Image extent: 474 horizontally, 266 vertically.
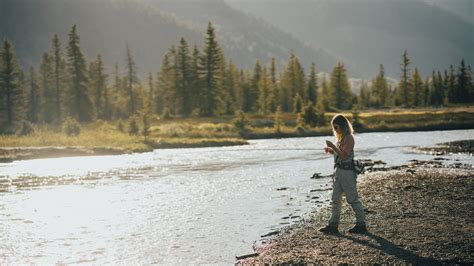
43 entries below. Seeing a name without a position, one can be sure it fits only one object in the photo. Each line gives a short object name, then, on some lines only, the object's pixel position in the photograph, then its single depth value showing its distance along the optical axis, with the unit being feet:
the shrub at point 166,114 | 292.28
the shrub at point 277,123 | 246.15
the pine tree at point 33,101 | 353.39
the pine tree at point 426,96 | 391.30
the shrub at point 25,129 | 201.77
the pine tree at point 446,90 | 387.14
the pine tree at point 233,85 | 340.39
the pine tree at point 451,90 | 390.01
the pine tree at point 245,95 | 348.18
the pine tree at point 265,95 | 331.16
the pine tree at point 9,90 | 253.44
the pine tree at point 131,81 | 317.01
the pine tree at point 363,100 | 401.29
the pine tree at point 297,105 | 317.63
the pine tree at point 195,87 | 301.22
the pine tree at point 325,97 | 332.60
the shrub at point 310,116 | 260.62
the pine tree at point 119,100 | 352.08
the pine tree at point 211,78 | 296.51
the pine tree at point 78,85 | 286.46
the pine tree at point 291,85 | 366.84
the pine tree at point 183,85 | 303.48
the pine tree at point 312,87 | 365.40
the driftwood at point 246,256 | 38.47
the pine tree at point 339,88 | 366.43
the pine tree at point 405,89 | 386.56
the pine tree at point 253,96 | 348.02
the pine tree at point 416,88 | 386.11
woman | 42.37
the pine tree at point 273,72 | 371.58
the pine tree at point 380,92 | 398.42
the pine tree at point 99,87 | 318.04
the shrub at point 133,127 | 211.41
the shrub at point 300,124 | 249.14
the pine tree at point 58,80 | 287.11
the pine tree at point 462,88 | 387.14
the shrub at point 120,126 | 221.87
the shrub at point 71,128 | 188.24
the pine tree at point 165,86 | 311.00
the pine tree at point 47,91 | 312.91
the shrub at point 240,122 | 243.60
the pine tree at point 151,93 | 391.40
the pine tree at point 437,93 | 389.60
